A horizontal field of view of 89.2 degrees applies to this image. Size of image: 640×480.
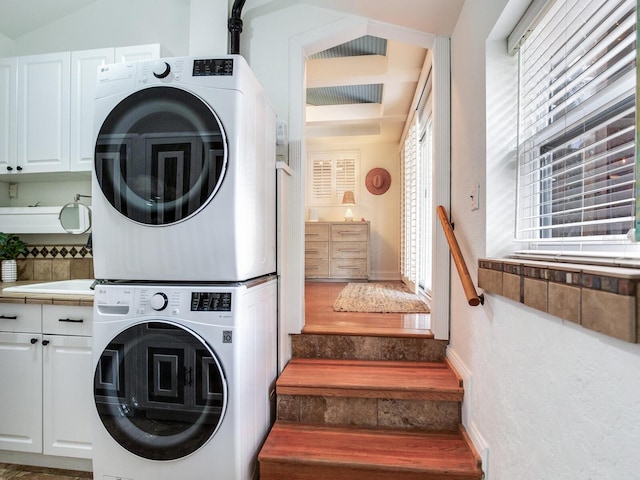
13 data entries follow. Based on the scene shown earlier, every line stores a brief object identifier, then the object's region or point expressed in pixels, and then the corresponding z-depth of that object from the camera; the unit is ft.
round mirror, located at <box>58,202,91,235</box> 7.65
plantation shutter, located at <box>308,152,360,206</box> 19.85
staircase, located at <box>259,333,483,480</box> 4.88
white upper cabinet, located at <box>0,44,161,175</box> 7.07
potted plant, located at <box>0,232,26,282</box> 7.67
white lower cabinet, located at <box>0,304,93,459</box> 5.72
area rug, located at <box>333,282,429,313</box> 9.77
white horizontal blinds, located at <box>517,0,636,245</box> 2.70
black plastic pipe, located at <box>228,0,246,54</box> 6.72
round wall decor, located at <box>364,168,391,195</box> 19.38
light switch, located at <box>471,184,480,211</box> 4.93
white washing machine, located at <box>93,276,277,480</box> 4.33
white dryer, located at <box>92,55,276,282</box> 4.38
